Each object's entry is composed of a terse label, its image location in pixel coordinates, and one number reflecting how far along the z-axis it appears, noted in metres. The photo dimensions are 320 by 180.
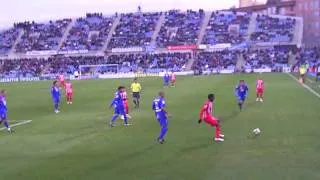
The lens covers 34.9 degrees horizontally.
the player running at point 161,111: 18.47
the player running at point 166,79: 53.88
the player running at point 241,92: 28.55
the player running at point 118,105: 23.91
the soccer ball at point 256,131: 19.50
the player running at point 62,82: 54.20
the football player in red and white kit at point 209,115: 18.59
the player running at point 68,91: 37.75
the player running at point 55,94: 31.94
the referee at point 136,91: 32.94
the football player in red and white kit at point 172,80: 54.41
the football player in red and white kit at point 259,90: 32.89
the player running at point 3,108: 23.42
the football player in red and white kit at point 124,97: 24.38
